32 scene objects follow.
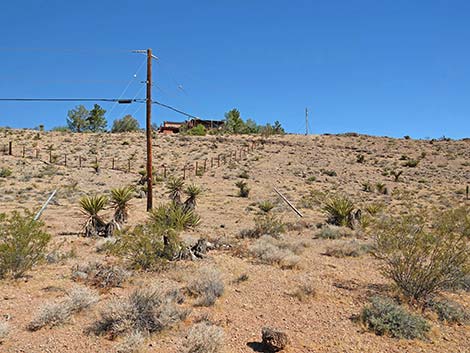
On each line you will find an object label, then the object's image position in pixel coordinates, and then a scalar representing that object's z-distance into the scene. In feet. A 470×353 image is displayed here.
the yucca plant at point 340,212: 55.47
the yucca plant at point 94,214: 46.06
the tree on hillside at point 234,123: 278.03
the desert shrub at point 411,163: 165.58
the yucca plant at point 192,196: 68.95
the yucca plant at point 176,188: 72.38
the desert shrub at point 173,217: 42.24
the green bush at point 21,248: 28.86
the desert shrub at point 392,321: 21.52
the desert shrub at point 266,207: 71.51
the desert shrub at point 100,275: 28.43
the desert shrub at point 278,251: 35.22
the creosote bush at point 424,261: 25.89
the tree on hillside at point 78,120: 272.10
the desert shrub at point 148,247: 31.94
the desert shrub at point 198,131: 234.01
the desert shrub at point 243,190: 95.53
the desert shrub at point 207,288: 25.33
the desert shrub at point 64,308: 21.44
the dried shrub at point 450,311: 23.73
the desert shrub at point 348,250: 39.96
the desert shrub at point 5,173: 104.22
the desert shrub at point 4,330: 19.90
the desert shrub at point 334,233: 48.49
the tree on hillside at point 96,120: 270.26
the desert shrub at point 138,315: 20.90
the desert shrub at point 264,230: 48.37
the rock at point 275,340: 19.64
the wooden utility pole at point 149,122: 59.11
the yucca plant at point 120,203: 52.26
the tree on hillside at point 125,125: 265.13
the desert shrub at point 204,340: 18.91
